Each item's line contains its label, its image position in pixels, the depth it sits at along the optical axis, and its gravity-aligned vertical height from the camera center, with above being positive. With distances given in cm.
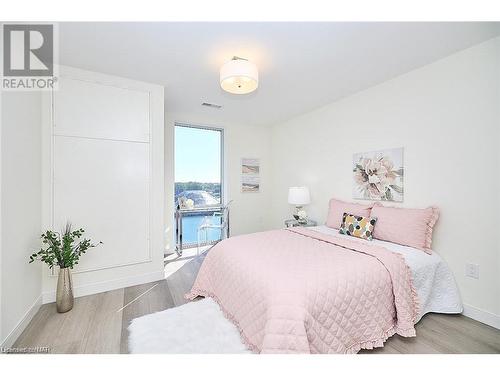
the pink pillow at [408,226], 211 -40
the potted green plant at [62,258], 204 -72
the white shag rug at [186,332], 156 -116
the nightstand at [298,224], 351 -62
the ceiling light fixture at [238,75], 191 +96
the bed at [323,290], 132 -76
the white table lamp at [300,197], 351 -19
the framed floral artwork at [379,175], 252 +14
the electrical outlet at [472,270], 195 -74
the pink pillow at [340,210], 268 -31
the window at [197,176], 407 +15
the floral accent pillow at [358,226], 241 -46
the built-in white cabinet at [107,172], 230 +12
